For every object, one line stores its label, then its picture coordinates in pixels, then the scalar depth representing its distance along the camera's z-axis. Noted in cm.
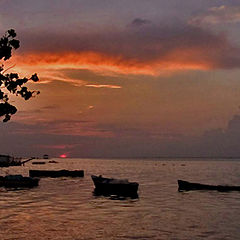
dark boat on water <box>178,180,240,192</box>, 7794
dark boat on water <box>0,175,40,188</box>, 8094
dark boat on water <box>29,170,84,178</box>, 12938
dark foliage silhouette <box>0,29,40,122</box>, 2616
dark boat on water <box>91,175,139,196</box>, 6806
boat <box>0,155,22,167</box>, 18812
